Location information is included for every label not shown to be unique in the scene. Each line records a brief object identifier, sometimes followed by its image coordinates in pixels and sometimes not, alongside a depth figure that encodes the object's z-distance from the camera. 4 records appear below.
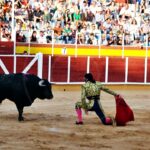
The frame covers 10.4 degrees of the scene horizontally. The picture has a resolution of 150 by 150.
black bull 12.07
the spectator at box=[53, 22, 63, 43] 25.41
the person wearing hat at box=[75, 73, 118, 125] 11.47
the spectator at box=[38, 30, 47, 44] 24.90
